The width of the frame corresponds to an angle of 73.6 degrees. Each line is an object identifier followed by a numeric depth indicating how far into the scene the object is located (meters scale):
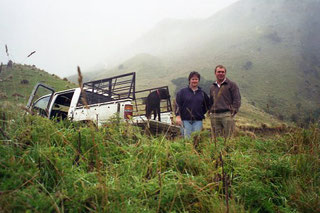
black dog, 7.22
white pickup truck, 5.59
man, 4.54
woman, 4.84
